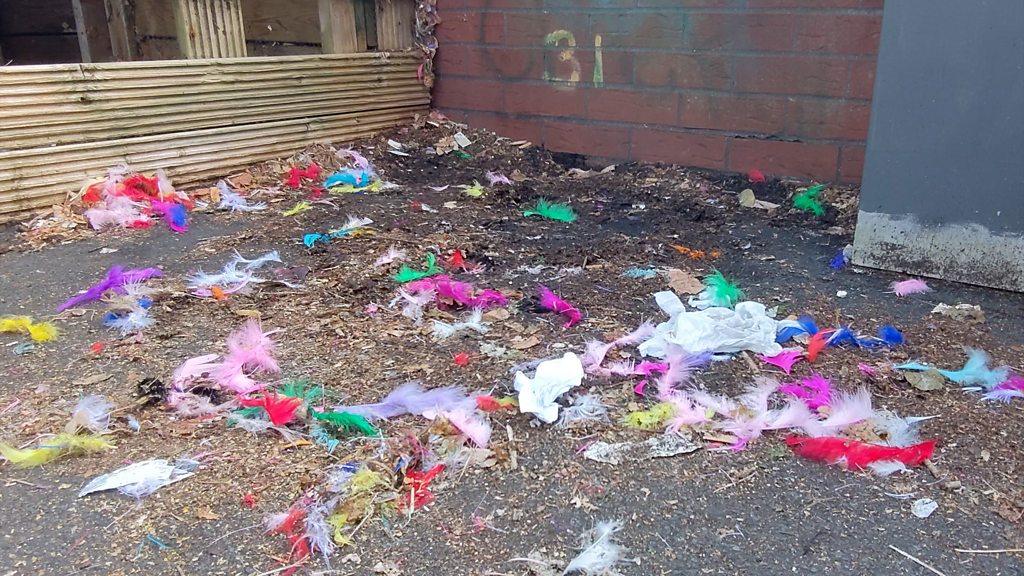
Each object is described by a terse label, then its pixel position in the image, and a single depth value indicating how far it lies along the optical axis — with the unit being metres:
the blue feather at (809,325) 2.84
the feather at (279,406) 2.32
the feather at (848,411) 2.24
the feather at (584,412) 2.32
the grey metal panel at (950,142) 3.02
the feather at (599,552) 1.74
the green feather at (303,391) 2.48
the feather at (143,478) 2.04
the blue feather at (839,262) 3.61
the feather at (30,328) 2.98
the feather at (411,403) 2.36
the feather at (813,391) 2.37
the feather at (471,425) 2.21
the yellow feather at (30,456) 2.17
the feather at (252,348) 2.70
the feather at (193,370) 2.58
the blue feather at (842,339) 2.77
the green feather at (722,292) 3.13
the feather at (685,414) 2.28
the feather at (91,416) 2.33
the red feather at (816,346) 2.65
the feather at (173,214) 4.38
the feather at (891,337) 2.77
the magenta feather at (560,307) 3.02
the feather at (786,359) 2.57
